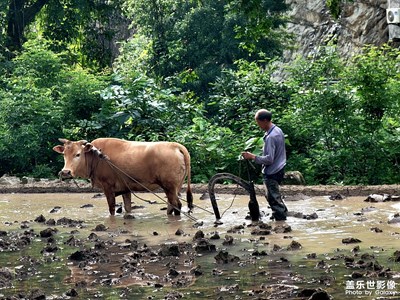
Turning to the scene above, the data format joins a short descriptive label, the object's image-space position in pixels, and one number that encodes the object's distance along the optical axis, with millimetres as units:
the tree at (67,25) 30672
